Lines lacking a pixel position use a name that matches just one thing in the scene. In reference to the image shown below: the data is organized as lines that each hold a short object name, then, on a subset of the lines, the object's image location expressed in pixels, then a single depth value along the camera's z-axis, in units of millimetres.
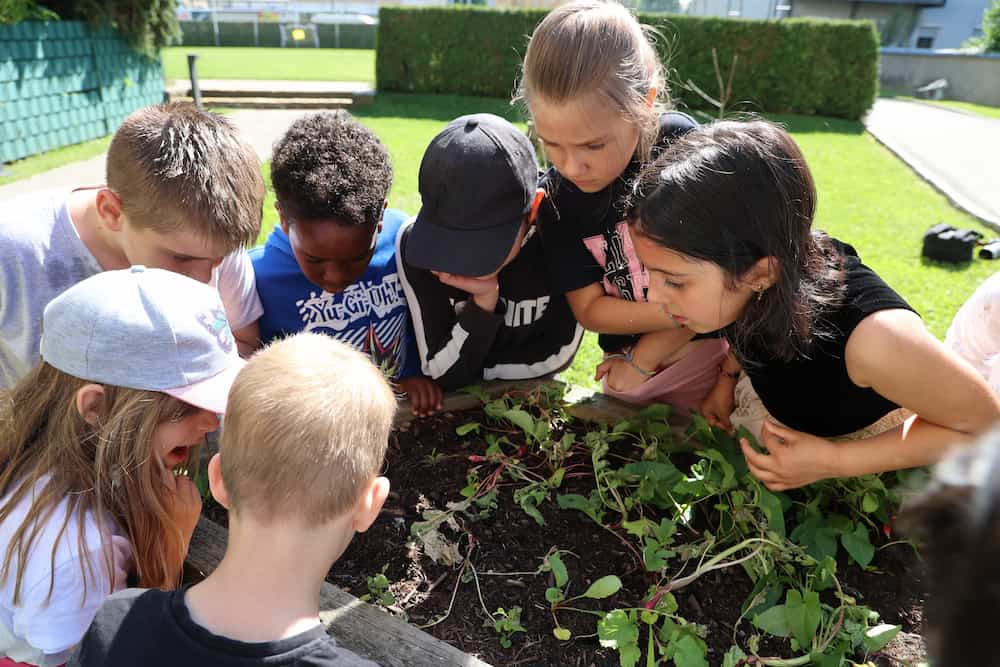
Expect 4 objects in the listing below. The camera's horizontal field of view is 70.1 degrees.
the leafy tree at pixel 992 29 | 24734
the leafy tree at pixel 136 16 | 8906
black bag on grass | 5293
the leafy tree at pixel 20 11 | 7582
